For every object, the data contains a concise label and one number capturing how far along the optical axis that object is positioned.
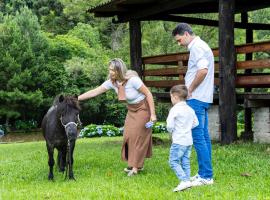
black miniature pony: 7.41
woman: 7.87
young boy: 6.22
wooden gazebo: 11.85
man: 6.48
